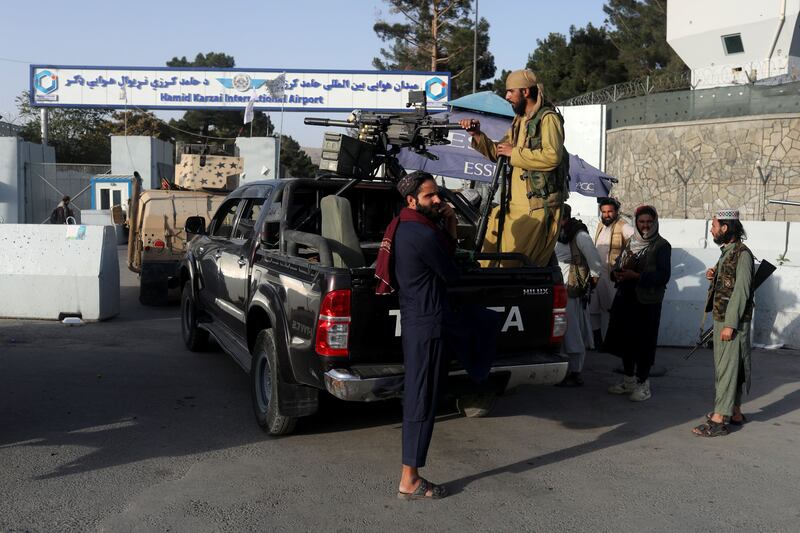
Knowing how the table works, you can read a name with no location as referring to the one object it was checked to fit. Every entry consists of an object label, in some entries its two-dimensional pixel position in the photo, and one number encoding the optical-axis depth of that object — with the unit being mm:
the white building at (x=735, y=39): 27703
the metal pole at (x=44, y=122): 30750
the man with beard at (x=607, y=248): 7617
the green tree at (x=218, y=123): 51719
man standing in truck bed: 5617
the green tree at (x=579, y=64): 43719
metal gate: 26562
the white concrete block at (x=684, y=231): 11055
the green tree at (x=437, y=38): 43781
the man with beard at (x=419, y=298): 4023
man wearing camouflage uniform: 5422
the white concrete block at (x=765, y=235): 10353
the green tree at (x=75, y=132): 50812
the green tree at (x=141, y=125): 53844
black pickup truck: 4402
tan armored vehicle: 11133
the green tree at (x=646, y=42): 43219
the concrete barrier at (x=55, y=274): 9578
